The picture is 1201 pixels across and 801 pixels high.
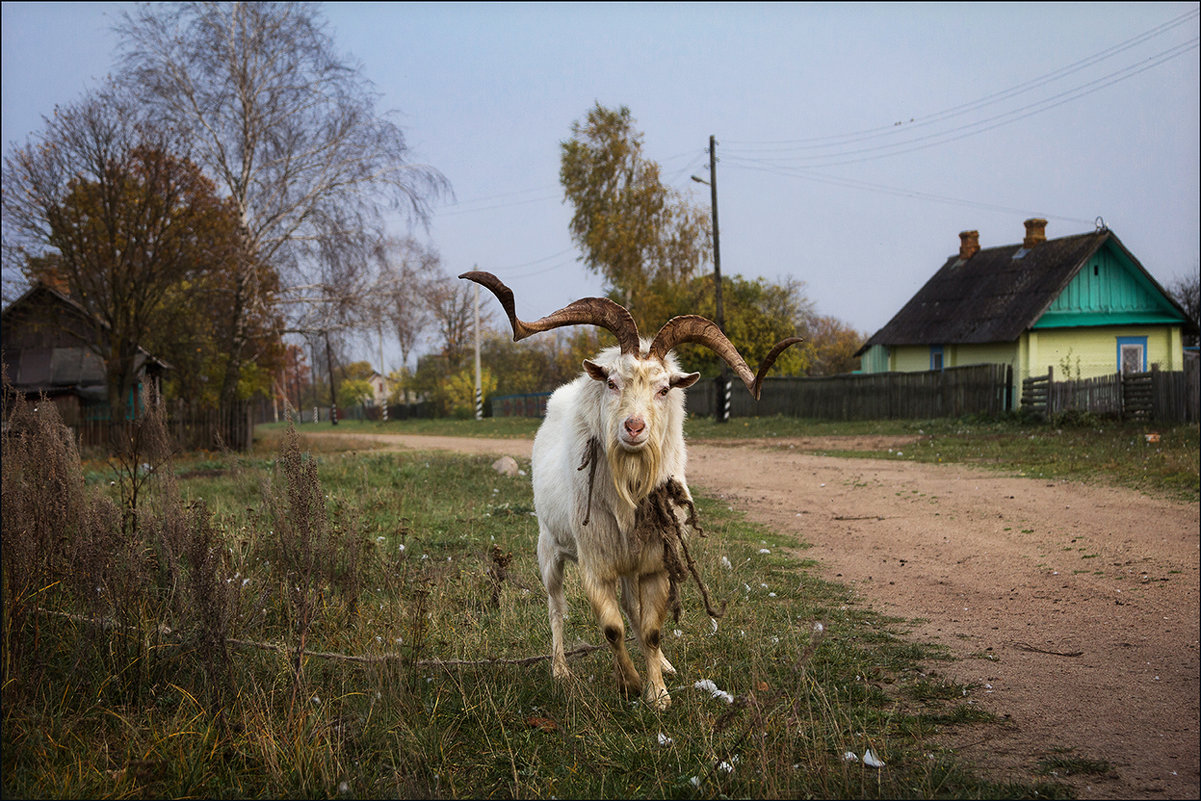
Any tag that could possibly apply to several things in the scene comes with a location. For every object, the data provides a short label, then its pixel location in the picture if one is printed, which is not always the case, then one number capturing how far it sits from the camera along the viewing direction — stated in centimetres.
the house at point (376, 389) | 6352
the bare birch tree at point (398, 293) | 2400
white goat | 460
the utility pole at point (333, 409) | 6202
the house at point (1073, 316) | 2750
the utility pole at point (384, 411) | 6211
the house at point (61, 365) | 2198
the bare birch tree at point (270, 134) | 2127
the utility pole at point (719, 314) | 2952
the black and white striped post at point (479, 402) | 4806
